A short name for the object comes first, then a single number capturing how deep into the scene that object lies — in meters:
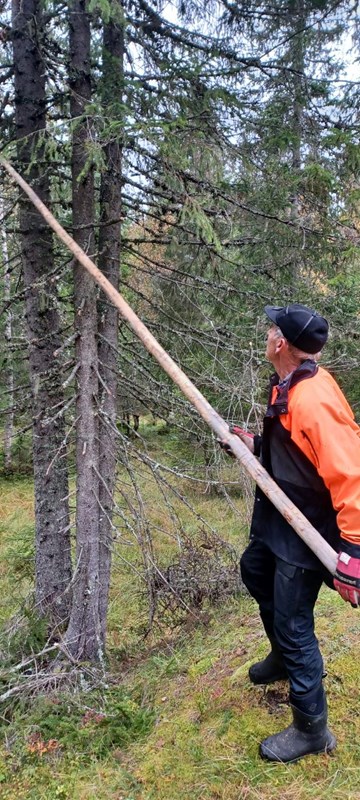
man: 2.02
